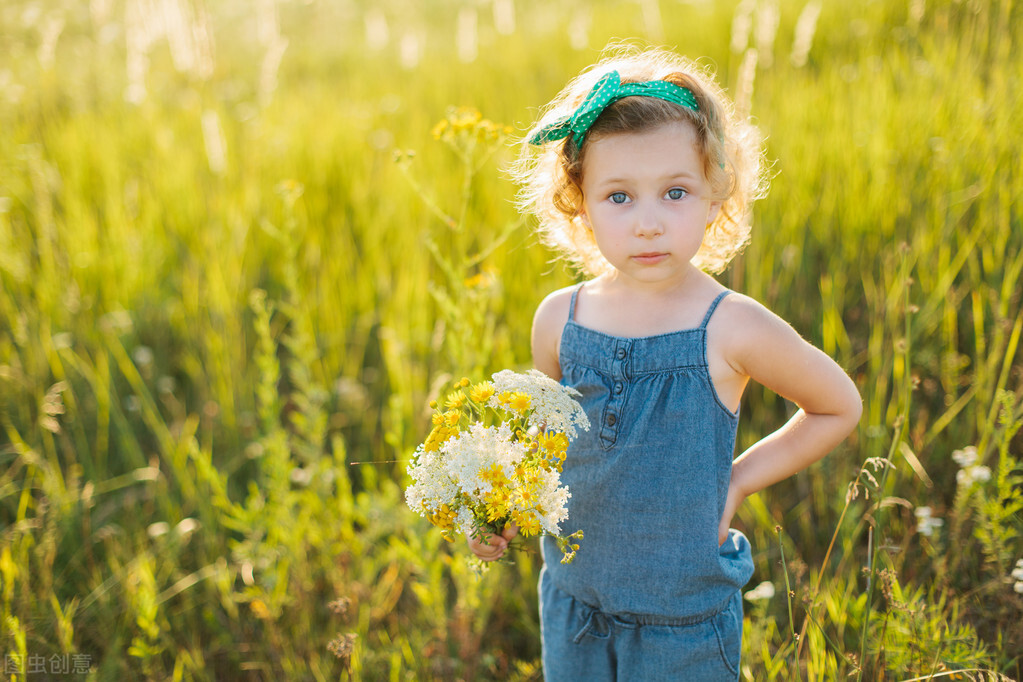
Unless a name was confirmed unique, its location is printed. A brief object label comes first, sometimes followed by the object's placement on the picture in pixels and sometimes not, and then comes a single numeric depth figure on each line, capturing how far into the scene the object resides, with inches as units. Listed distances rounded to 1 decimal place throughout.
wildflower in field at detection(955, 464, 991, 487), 60.7
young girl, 44.3
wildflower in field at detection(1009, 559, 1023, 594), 54.0
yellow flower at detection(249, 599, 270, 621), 69.7
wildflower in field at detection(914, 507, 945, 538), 61.8
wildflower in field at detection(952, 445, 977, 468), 63.0
